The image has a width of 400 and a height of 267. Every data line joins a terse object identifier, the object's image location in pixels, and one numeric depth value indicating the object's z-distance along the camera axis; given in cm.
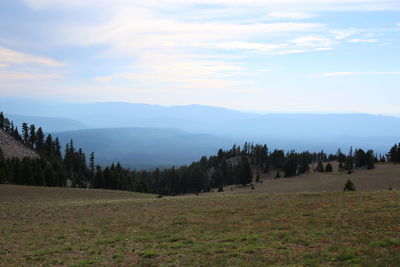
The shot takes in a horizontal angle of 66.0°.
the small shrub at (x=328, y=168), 10401
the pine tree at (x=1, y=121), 13595
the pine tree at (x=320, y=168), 11139
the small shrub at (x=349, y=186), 4166
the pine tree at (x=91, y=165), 11848
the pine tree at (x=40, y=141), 13150
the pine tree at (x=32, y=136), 13100
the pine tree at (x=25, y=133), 12836
